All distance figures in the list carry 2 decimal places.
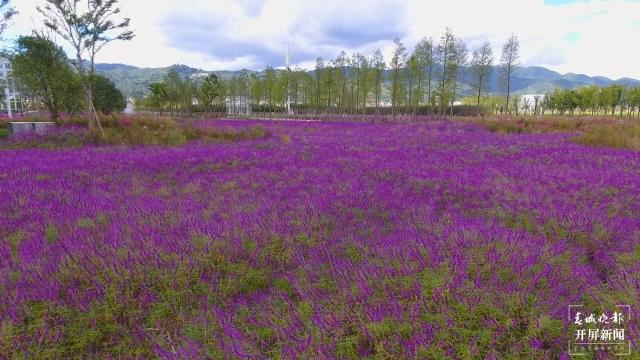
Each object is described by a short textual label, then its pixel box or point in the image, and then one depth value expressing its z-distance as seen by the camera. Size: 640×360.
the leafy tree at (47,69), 18.59
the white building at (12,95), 77.49
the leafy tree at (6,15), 21.11
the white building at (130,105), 100.41
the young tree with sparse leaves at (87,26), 17.20
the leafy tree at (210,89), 67.56
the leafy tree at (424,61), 45.22
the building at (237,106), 83.64
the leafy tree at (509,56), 47.31
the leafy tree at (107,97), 37.84
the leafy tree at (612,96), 80.31
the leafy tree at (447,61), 43.78
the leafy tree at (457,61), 43.84
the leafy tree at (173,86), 68.12
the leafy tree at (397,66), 46.91
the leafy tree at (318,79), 55.47
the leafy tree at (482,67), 47.66
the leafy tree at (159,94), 70.12
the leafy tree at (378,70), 50.34
